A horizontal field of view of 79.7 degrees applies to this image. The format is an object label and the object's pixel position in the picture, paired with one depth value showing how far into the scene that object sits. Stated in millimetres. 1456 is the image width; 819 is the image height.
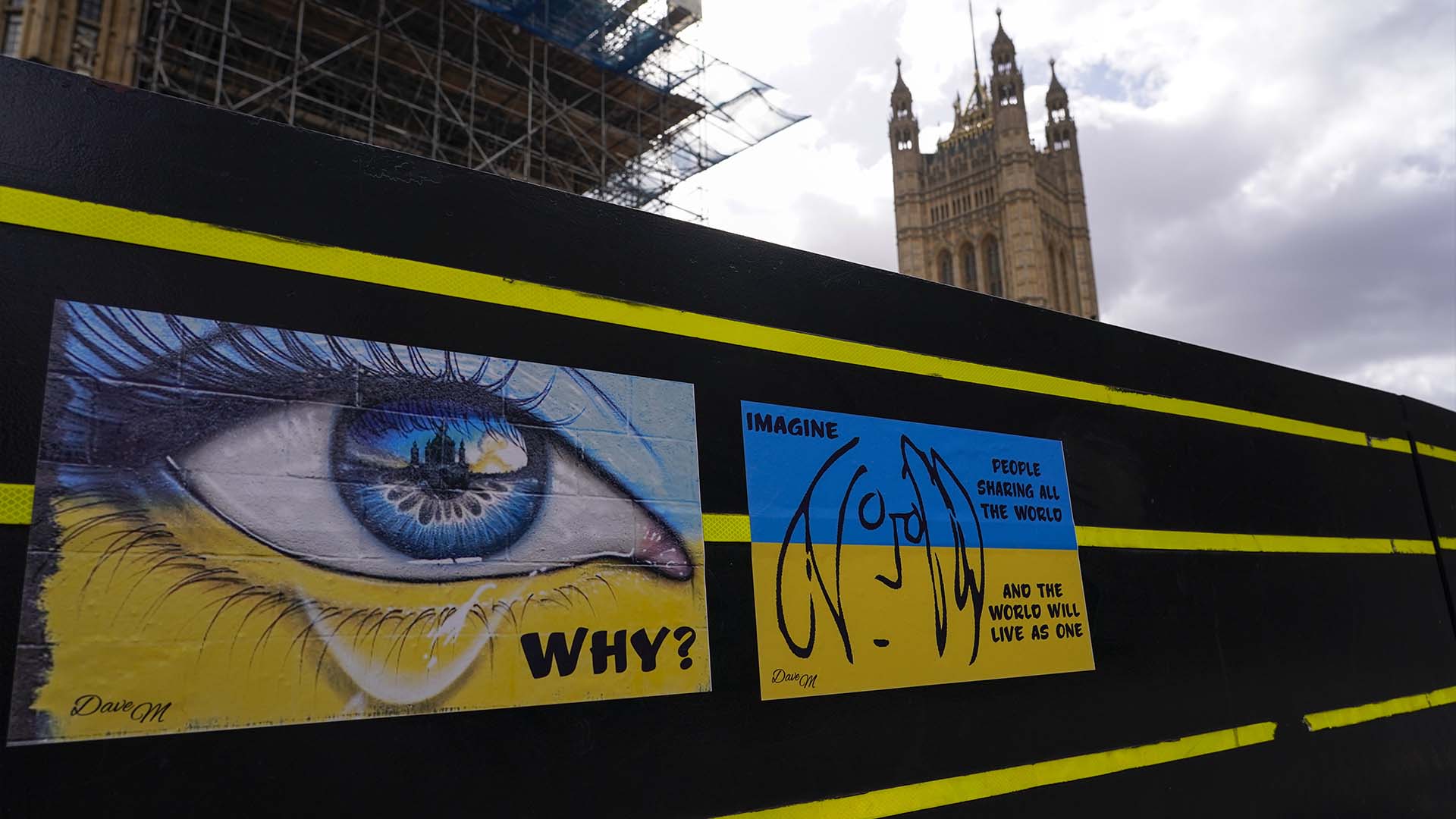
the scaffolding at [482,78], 16531
